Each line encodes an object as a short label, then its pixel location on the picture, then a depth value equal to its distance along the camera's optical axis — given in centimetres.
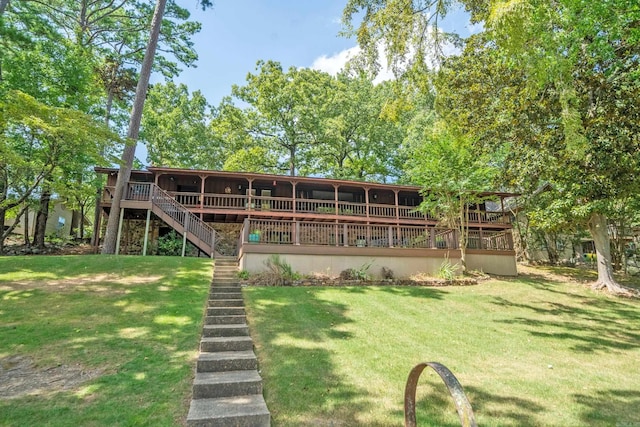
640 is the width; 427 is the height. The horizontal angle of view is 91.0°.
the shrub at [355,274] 1135
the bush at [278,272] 1026
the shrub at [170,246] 1551
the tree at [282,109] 2609
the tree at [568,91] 453
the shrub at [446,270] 1208
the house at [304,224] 1177
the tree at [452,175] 1248
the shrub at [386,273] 1180
